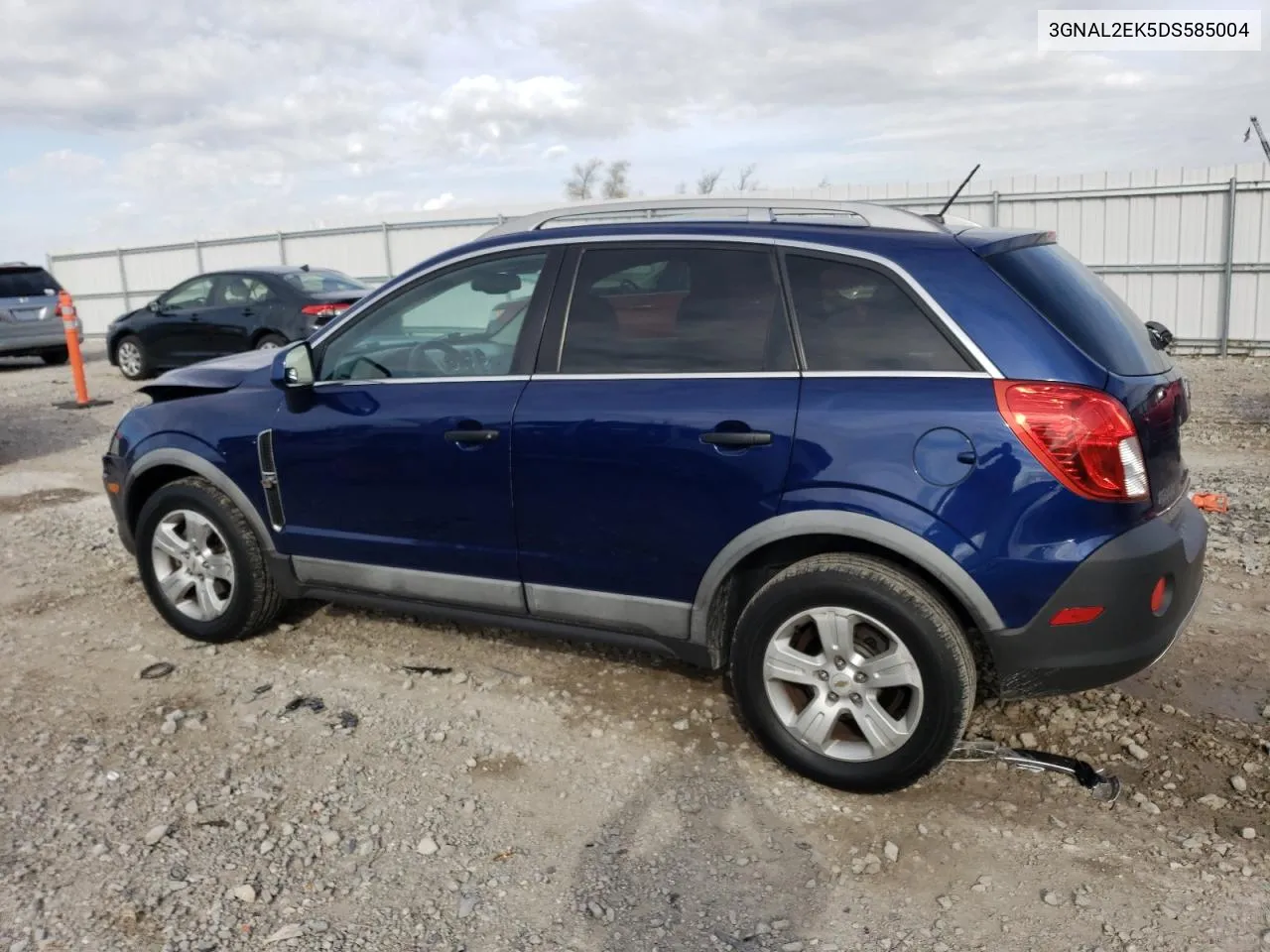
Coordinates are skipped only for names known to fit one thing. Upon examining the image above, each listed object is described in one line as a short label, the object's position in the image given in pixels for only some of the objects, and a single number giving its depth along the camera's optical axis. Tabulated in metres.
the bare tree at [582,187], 45.03
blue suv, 3.09
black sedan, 12.54
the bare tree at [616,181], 44.94
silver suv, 15.48
